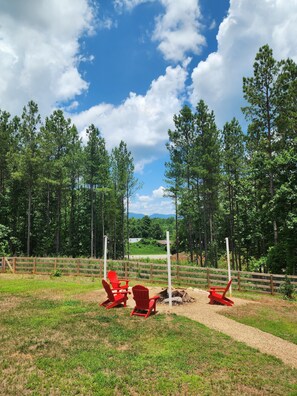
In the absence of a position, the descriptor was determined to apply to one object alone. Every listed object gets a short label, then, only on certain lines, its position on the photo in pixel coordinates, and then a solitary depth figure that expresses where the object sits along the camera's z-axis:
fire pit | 10.23
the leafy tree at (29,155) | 26.64
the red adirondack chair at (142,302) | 8.52
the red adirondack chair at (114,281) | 11.38
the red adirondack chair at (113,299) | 9.38
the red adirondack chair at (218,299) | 10.27
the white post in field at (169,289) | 9.66
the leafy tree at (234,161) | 26.27
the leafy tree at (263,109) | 18.86
